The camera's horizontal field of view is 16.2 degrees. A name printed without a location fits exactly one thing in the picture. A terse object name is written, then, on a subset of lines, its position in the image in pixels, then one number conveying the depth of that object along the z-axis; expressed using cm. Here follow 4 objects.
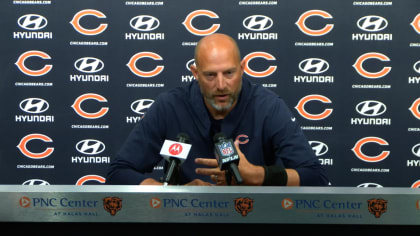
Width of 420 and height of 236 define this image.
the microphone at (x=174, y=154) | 392
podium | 345
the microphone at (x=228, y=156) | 390
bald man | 433
